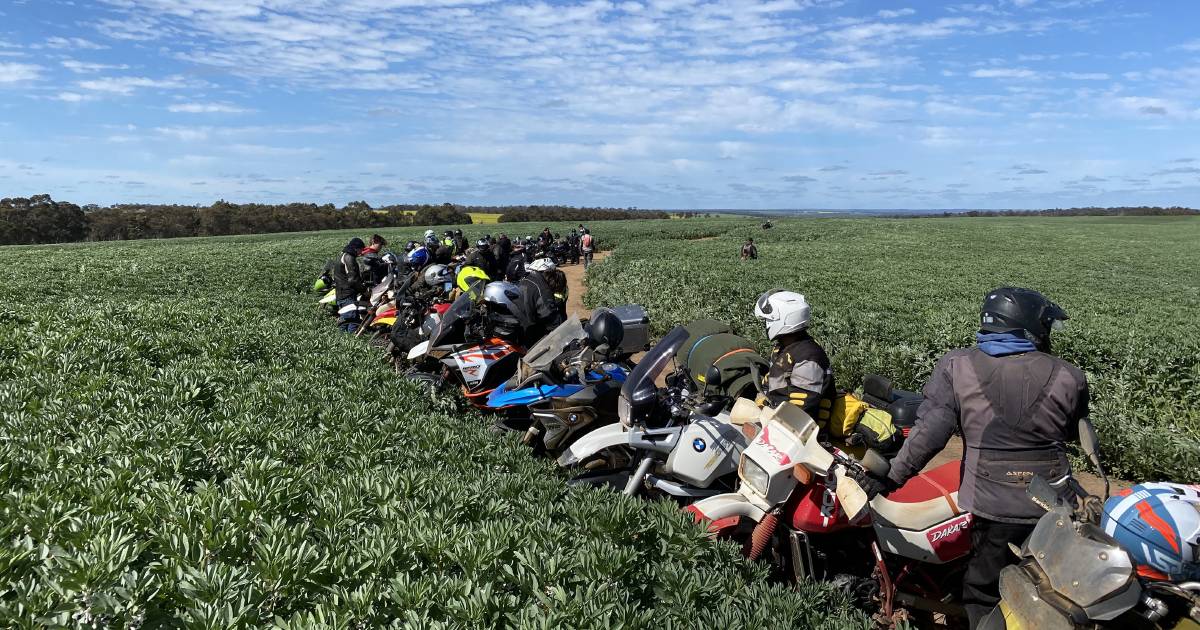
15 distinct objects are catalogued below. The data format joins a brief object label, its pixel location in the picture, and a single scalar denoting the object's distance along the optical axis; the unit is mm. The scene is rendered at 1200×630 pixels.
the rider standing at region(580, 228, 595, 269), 30703
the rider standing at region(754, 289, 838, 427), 4367
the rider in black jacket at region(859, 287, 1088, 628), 3271
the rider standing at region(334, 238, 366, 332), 13297
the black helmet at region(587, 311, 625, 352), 5719
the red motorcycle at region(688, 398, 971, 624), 3422
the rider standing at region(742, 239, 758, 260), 30648
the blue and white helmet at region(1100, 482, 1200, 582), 2564
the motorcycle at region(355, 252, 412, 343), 11148
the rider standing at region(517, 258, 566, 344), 8039
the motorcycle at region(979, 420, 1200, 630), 2078
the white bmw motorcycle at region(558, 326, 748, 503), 4535
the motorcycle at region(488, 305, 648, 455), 5754
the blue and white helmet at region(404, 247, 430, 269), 12406
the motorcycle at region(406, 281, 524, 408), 7578
